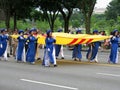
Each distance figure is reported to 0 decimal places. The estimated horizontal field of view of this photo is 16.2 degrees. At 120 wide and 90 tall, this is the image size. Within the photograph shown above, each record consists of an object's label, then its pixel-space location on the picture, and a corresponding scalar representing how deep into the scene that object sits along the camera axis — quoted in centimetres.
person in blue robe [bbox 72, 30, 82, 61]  2192
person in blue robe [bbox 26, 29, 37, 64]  2067
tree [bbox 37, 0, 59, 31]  4850
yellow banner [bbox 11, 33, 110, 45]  2056
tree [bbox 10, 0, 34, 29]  4894
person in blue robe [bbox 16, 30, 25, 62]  2212
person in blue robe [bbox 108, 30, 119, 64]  1987
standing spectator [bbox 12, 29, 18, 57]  2553
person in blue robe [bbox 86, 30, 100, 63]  2109
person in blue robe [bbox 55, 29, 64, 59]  2284
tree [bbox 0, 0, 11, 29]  4575
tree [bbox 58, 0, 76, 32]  4831
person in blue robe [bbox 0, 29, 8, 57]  2277
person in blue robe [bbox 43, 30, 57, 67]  1902
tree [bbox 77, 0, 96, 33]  3725
